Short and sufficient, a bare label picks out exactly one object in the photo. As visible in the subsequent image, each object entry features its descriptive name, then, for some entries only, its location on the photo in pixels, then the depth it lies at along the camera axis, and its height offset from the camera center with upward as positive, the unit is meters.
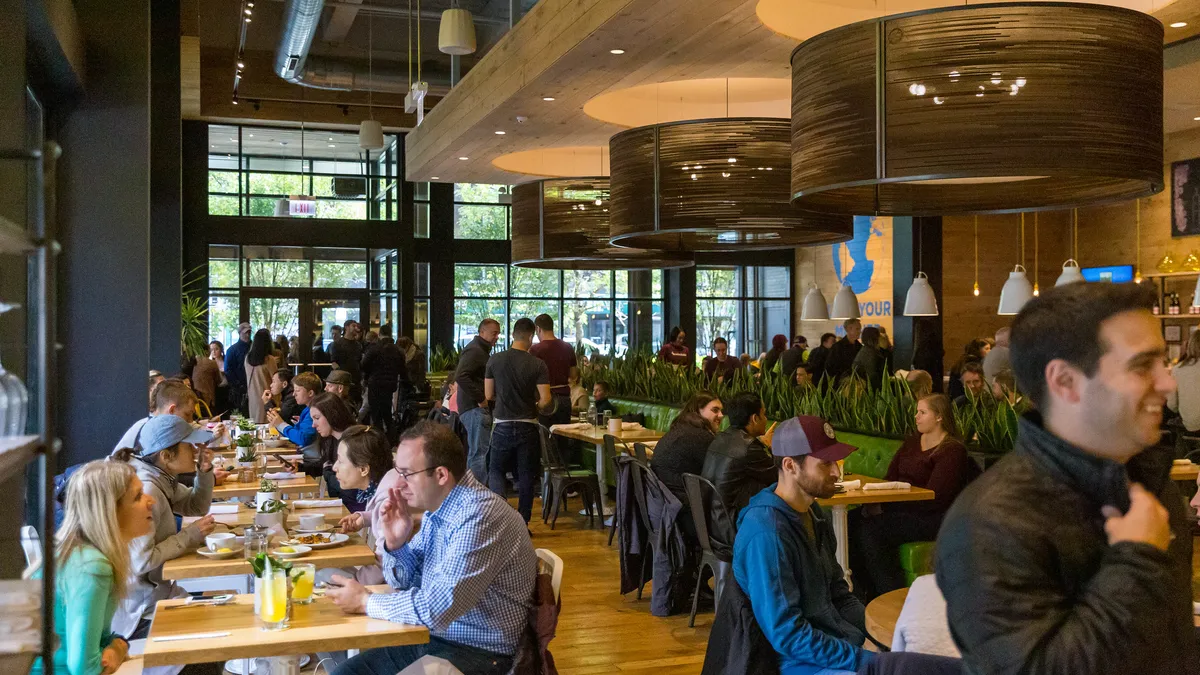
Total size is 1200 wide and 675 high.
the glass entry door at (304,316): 19.28 +0.21
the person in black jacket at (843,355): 11.95 -0.33
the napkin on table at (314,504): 5.13 -0.83
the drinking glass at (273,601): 3.08 -0.77
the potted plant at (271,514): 4.41 -0.76
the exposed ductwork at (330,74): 12.90 +3.35
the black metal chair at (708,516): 5.58 -1.00
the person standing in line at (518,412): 8.71 -0.68
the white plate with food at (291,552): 3.94 -0.81
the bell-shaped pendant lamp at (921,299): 10.50 +0.24
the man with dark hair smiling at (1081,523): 1.31 -0.25
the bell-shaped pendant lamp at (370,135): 14.64 +2.57
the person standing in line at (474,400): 9.56 -0.65
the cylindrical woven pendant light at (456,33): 8.78 +2.37
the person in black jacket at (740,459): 5.54 -0.68
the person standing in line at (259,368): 12.66 -0.47
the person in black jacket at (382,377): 11.99 -0.55
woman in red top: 5.89 -1.00
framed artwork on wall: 12.31 +1.42
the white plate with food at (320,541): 4.16 -0.82
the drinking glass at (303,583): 3.34 -0.79
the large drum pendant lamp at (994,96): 3.63 +0.77
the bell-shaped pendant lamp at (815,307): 13.09 +0.21
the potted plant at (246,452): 6.46 -0.76
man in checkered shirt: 3.15 -0.73
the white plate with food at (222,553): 4.00 -0.83
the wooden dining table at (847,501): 5.57 -0.90
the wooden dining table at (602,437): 8.60 -0.89
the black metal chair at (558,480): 8.92 -1.26
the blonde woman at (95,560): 3.16 -0.68
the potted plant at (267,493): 4.70 -0.72
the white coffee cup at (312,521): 4.52 -0.80
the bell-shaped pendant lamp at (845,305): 12.44 +0.22
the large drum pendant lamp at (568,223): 8.77 +0.83
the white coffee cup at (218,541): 4.08 -0.80
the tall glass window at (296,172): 19.12 +2.80
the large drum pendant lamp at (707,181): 5.86 +0.79
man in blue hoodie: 3.19 -0.73
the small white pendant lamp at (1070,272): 10.34 +0.49
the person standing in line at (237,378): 14.34 -0.66
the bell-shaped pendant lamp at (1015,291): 10.48 +0.31
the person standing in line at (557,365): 10.36 -0.38
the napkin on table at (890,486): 5.76 -0.85
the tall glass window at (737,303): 21.33 +0.43
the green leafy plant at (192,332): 13.91 -0.05
